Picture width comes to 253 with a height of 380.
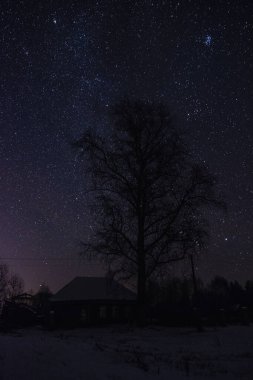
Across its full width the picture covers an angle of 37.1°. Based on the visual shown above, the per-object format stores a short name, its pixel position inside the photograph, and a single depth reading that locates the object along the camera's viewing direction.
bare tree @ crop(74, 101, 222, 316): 19.86
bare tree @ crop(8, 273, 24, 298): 101.41
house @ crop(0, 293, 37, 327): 28.80
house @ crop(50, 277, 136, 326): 33.19
